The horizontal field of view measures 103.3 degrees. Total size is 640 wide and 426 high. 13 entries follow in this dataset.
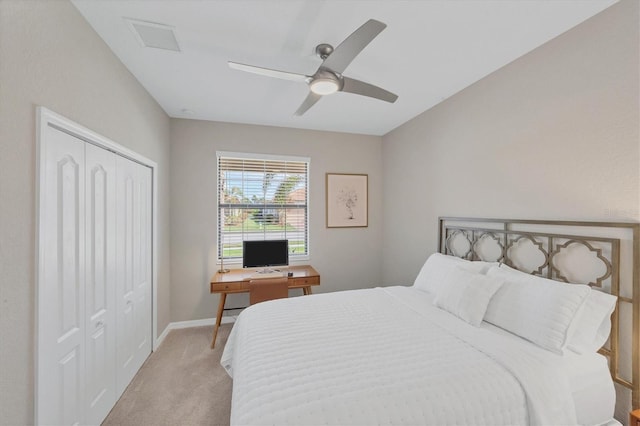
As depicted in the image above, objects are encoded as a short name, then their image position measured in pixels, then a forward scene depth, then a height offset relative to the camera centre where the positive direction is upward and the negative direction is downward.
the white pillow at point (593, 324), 1.50 -0.67
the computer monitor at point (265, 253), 3.42 -0.57
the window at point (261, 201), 3.62 +0.16
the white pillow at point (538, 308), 1.48 -0.62
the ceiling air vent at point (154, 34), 1.68 +1.25
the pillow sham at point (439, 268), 2.24 -0.53
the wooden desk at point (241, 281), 2.98 -0.85
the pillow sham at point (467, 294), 1.84 -0.63
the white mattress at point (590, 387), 1.37 -0.97
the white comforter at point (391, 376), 1.10 -0.82
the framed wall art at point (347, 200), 3.99 +0.19
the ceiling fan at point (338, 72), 1.35 +0.94
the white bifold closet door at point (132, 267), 2.12 -0.51
